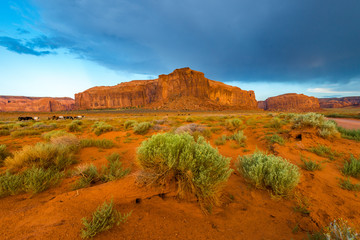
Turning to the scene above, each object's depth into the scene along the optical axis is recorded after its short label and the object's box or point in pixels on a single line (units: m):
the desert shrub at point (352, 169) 3.45
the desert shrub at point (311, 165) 3.81
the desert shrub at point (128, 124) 10.77
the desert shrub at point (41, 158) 3.56
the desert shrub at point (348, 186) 2.93
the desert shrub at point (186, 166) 2.54
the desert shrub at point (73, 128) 10.12
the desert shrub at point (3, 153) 4.53
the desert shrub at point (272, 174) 2.83
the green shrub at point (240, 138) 6.41
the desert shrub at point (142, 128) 8.91
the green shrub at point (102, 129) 8.89
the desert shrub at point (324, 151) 4.52
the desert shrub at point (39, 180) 2.66
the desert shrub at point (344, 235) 1.35
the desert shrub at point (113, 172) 3.09
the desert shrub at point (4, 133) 8.77
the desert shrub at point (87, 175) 3.02
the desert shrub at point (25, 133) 8.09
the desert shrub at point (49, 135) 6.94
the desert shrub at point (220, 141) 6.46
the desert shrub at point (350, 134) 5.81
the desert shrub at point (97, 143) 6.07
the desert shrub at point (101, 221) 1.70
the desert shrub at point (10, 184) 2.58
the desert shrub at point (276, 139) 5.61
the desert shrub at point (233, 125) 8.91
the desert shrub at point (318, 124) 5.70
